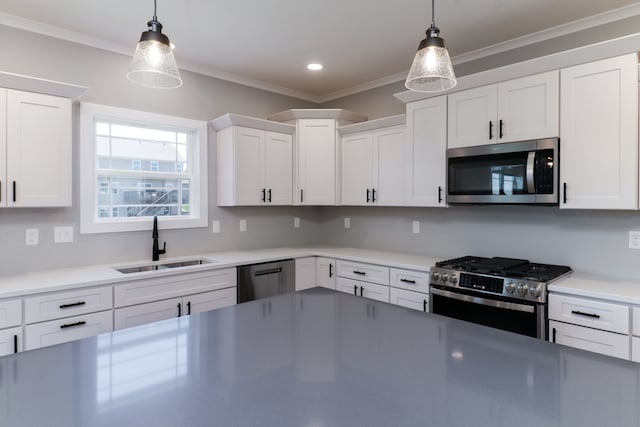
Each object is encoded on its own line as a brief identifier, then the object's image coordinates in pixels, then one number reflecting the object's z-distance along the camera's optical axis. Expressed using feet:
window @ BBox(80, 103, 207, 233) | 9.67
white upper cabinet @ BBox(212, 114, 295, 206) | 11.46
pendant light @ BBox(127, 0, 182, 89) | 4.53
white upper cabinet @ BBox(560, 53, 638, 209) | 7.20
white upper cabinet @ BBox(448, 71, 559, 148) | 8.18
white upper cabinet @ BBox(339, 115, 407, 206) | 11.26
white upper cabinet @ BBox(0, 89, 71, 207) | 7.66
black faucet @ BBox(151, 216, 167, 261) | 10.44
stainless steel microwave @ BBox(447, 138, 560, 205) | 8.13
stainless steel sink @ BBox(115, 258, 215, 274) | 9.69
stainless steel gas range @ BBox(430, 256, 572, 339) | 7.52
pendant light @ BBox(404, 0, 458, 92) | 4.89
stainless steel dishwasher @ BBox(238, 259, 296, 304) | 10.40
